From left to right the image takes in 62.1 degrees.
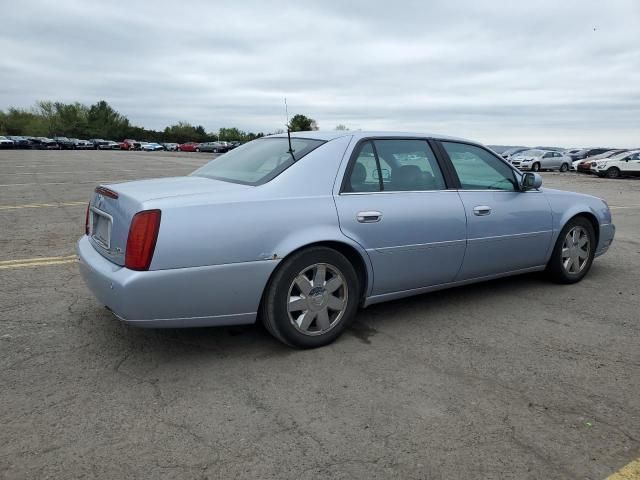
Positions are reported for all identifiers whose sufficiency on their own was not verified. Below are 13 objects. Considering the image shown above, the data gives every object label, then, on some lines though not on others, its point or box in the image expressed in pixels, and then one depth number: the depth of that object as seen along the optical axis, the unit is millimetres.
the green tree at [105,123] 99250
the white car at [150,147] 73438
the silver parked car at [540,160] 32469
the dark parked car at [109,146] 72062
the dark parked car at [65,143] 68000
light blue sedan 3057
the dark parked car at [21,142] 60219
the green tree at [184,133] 115625
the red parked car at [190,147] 70688
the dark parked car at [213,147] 64625
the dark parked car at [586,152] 43031
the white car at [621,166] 27250
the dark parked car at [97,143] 71812
